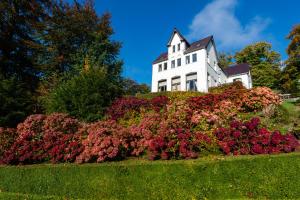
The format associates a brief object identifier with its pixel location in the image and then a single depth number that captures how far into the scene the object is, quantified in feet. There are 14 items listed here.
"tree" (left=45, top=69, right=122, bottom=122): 51.80
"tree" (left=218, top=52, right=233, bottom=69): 190.45
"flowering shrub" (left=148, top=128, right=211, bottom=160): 28.32
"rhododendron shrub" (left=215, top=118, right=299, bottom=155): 28.34
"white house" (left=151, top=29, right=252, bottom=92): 104.34
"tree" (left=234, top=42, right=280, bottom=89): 153.58
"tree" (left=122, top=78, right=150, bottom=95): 164.86
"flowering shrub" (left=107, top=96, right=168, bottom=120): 52.90
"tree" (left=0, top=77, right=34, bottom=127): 52.37
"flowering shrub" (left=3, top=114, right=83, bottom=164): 32.24
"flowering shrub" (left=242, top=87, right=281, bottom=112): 56.75
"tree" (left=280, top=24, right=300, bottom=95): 126.76
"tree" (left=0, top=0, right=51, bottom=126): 81.20
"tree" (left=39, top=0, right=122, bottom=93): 85.75
